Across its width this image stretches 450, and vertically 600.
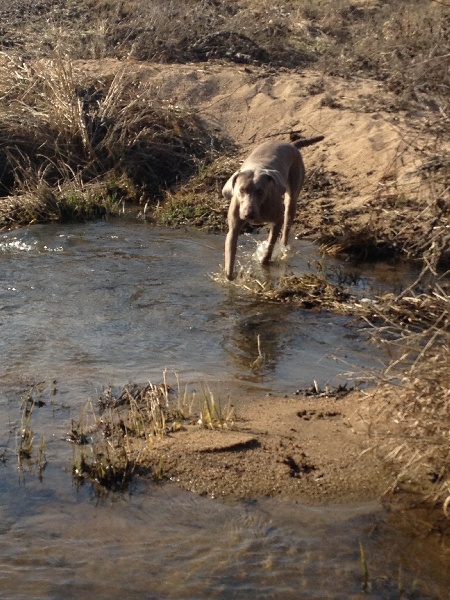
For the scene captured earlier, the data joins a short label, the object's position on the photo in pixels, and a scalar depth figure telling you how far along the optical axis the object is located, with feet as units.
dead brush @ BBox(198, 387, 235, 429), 17.12
